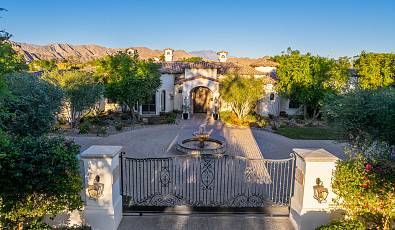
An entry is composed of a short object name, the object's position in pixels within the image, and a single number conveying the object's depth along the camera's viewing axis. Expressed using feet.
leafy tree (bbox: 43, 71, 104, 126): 69.05
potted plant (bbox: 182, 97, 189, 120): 93.17
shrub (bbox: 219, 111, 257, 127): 84.38
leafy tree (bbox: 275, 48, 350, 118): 90.18
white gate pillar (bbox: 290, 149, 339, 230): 23.45
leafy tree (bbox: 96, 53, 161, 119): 79.00
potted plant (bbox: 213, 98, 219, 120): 96.45
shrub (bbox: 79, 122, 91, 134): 69.26
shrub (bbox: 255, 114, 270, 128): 82.32
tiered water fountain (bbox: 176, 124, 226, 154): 53.65
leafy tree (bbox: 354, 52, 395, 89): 93.81
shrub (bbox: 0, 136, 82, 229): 19.80
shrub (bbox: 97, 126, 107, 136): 68.74
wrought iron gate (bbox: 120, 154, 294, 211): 31.55
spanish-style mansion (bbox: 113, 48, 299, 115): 96.58
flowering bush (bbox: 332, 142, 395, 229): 21.21
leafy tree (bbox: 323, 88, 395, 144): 41.50
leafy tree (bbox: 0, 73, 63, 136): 42.78
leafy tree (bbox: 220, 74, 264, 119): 83.51
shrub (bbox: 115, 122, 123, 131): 74.02
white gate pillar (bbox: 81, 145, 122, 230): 22.98
